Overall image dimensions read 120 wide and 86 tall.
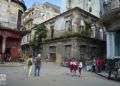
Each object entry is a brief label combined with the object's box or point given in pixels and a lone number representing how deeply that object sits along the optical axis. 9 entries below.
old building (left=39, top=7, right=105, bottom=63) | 11.82
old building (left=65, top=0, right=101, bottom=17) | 14.99
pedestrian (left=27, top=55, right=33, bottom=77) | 6.45
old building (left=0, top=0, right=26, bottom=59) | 10.07
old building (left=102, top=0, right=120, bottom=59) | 7.20
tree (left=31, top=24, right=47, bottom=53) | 14.34
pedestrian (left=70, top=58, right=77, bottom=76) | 7.41
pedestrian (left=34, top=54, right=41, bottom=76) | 6.68
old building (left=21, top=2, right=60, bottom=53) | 17.53
